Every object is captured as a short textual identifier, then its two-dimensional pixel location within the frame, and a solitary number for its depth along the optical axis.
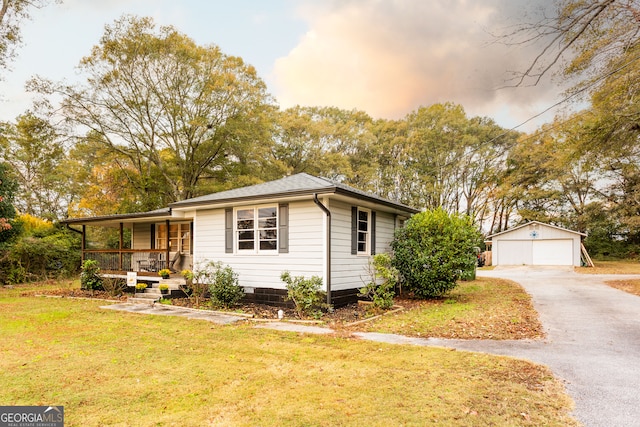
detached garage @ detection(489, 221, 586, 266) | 24.70
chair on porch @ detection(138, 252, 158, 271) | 13.17
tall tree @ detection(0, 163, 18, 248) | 16.56
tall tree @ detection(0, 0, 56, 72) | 14.95
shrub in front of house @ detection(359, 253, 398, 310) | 9.02
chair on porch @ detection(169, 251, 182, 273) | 13.76
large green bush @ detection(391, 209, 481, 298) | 10.31
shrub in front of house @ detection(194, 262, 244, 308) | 9.51
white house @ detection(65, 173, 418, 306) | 8.88
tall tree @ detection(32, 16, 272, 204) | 19.06
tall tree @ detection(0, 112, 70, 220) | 18.50
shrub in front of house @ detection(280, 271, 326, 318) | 8.37
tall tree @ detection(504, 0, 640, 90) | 5.81
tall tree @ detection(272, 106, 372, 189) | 26.62
